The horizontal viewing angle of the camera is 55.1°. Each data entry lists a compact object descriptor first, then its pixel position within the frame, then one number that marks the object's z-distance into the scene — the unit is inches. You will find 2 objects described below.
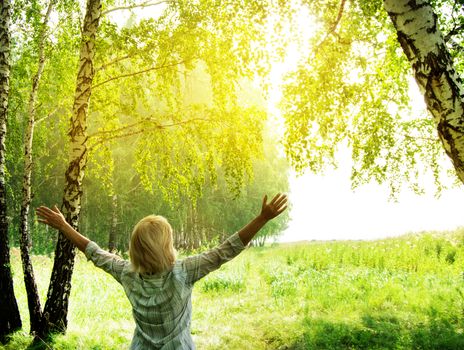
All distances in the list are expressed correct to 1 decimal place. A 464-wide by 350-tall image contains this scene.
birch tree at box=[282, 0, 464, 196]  296.7
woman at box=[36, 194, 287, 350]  99.7
